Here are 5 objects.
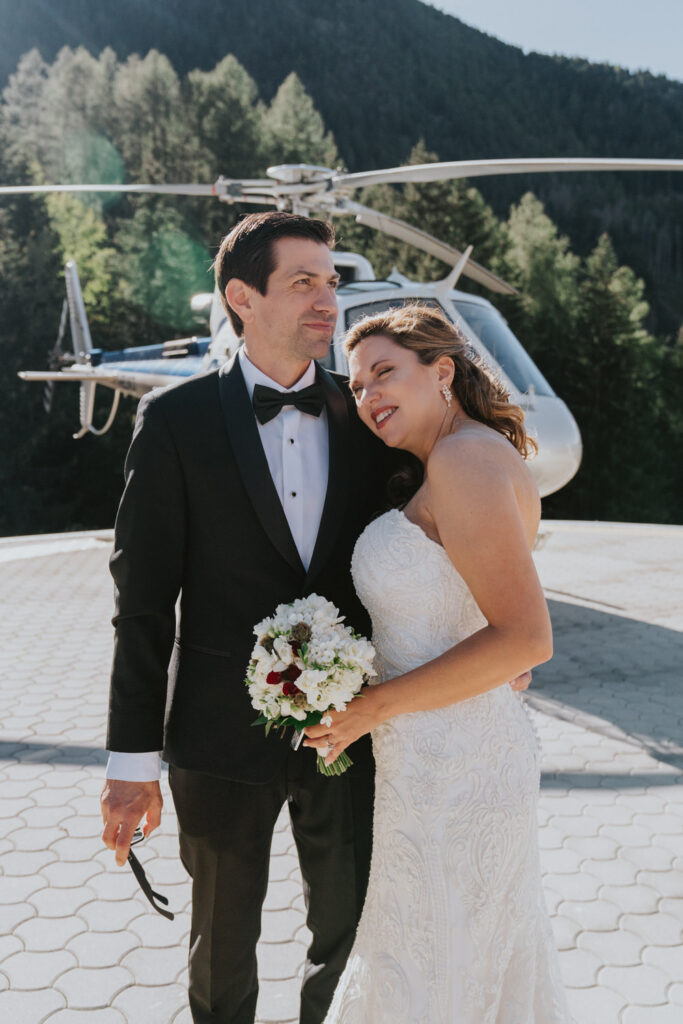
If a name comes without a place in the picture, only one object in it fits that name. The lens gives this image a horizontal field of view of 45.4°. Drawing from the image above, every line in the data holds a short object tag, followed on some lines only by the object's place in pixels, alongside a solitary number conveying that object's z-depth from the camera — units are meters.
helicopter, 6.75
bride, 1.77
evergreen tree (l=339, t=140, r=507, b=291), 30.36
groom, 2.00
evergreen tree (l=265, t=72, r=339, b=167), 31.80
